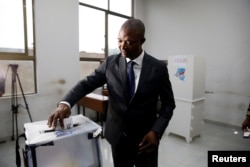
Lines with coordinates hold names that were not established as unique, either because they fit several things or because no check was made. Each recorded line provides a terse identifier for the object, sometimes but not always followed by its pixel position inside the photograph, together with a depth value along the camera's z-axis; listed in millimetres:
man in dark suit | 917
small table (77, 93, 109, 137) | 2908
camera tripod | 2842
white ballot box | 942
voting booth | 2777
